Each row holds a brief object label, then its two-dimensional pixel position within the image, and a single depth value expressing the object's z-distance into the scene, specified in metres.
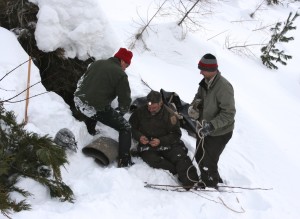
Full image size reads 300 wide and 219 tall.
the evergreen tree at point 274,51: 12.98
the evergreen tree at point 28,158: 3.33
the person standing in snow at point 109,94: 4.59
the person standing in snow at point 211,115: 4.26
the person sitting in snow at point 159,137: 4.93
